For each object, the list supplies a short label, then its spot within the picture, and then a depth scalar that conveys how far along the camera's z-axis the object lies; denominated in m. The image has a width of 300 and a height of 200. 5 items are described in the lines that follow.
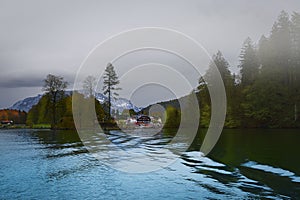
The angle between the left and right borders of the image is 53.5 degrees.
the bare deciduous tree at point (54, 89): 82.56
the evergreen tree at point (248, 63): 66.94
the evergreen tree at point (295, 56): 57.09
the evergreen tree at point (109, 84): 65.91
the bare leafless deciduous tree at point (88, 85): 71.19
